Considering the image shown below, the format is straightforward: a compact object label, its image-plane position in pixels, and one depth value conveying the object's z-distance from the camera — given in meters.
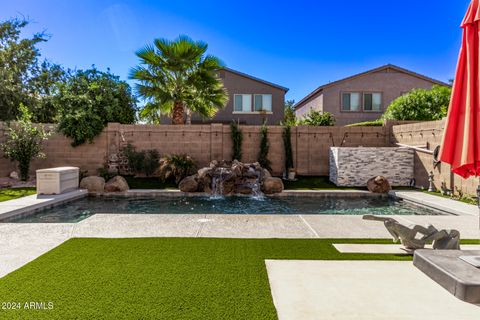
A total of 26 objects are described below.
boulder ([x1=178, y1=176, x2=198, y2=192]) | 10.80
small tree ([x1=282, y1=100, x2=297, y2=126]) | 30.12
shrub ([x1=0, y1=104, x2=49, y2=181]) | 12.07
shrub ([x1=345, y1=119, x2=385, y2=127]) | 15.40
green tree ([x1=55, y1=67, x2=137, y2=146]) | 12.98
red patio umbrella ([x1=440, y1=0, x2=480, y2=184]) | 2.89
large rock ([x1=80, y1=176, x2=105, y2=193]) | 10.82
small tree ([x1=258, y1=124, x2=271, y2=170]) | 13.84
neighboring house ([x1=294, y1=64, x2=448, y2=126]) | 20.67
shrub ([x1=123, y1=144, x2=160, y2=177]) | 13.09
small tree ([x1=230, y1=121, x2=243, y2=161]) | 13.79
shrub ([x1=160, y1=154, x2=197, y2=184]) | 12.07
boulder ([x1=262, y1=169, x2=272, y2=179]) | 11.64
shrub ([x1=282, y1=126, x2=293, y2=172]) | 13.89
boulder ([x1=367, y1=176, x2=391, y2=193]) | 10.71
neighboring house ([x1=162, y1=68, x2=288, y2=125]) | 20.28
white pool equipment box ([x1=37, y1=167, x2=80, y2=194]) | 9.25
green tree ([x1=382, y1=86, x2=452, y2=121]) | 15.63
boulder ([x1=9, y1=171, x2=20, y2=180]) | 12.57
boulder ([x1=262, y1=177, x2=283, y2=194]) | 10.89
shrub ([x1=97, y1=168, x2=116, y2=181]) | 12.63
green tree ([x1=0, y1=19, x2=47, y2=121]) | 17.08
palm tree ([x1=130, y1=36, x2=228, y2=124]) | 13.05
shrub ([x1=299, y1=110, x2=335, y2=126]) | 17.38
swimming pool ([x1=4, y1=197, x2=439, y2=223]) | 7.74
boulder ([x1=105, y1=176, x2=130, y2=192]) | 10.77
